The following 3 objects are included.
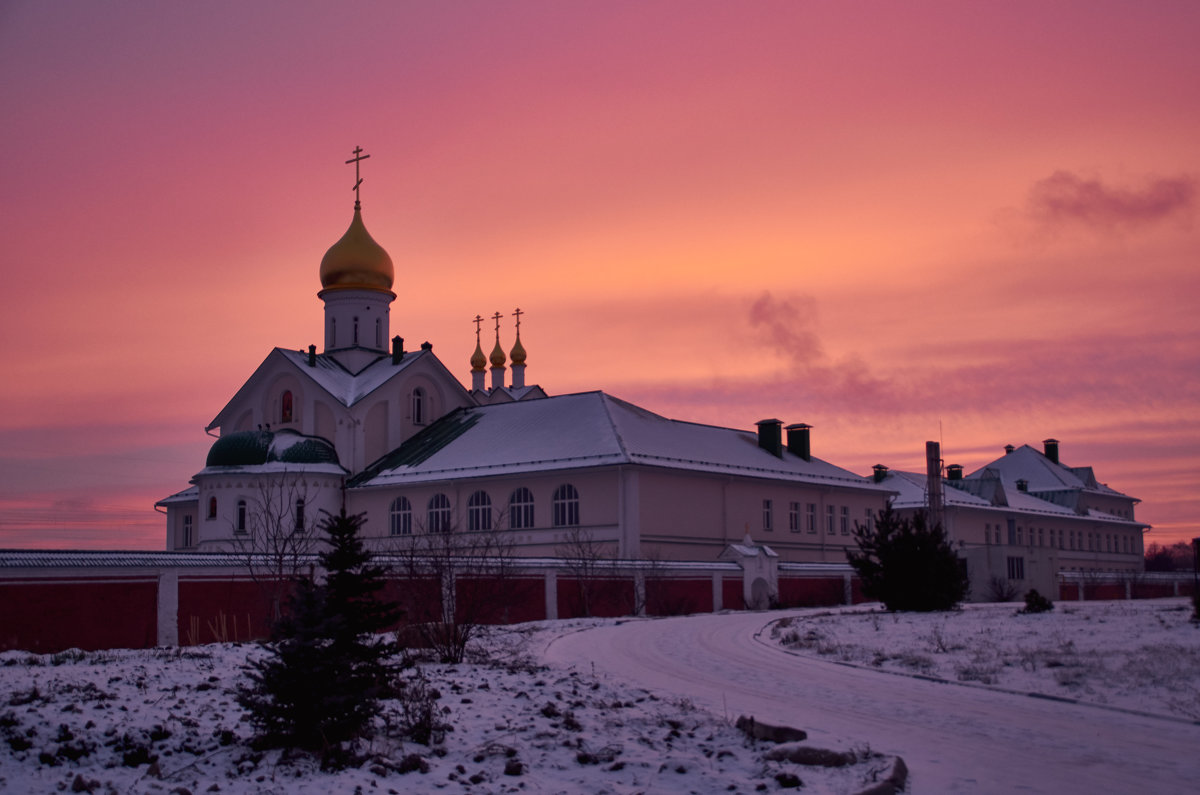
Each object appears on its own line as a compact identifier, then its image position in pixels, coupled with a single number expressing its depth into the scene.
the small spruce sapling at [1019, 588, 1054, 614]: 28.64
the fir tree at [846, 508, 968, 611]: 31.47
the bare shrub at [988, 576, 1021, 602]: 44.41
